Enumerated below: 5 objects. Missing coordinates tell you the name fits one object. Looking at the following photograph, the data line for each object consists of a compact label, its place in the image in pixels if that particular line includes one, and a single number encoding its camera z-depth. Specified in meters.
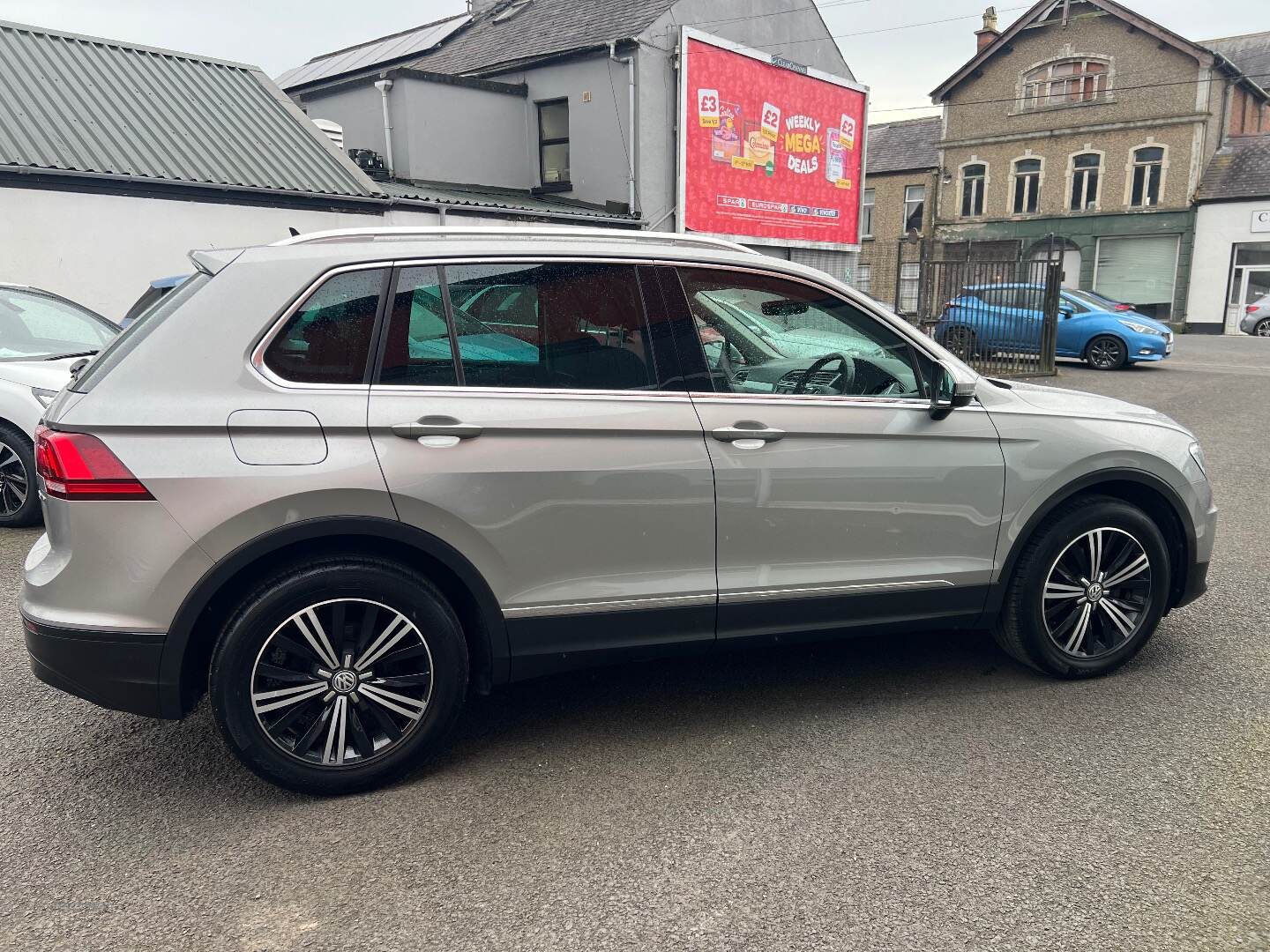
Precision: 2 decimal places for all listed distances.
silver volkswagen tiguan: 2.84
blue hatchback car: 15.58
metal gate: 15.39
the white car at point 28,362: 6.23
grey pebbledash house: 18.38
